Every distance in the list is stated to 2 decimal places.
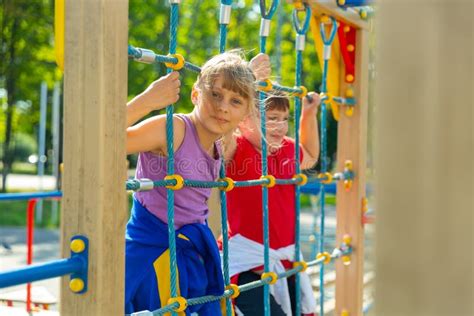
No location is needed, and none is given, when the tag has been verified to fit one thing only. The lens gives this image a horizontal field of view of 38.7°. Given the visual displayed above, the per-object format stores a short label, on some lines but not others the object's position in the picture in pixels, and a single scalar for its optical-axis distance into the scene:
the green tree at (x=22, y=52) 14.57
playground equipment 1.41
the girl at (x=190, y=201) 2.20
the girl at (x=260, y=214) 2.97
